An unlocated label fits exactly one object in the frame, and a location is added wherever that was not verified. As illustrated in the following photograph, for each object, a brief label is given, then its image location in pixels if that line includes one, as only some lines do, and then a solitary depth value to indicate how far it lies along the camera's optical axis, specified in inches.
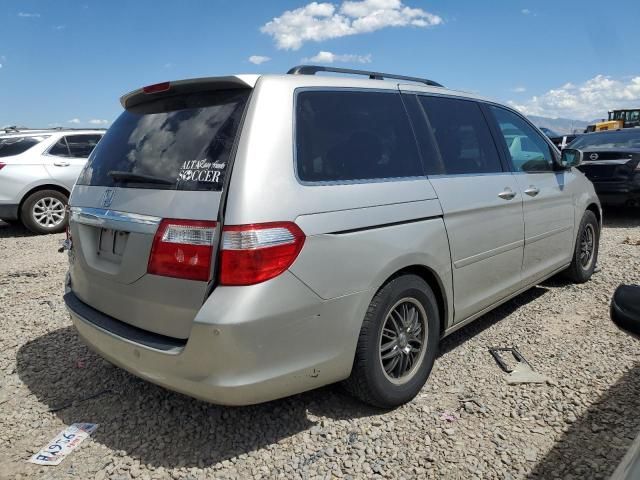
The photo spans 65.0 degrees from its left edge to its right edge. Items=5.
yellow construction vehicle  1223.7
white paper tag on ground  100.6
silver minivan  86.7
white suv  327.9
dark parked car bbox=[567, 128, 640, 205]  321.4
